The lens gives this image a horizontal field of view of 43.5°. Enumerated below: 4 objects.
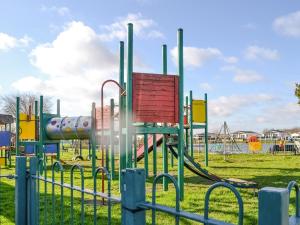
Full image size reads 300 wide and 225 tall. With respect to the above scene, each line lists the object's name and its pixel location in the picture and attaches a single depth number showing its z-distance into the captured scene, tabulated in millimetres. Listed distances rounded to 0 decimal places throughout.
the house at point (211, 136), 36469
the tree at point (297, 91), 25709
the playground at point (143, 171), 2166
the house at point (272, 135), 40403
